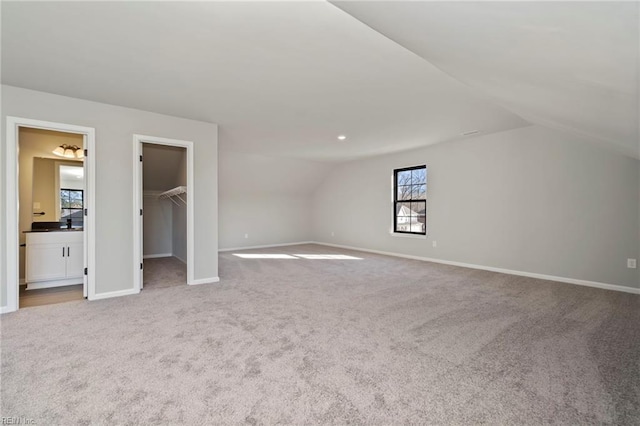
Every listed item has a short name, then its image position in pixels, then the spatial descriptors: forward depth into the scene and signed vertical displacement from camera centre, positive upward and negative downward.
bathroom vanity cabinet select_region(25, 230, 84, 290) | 3.82 -0.61
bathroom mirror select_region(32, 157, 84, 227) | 4.78 +0.43
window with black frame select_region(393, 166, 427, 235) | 6.15 +0.29
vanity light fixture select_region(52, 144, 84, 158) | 4.43 +1.00
